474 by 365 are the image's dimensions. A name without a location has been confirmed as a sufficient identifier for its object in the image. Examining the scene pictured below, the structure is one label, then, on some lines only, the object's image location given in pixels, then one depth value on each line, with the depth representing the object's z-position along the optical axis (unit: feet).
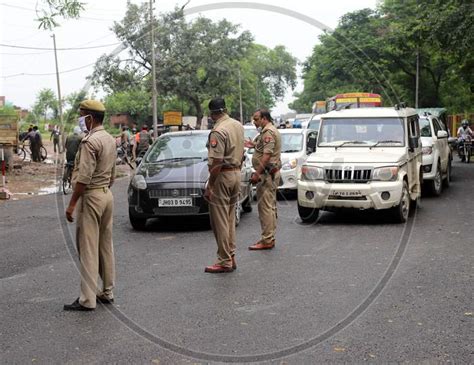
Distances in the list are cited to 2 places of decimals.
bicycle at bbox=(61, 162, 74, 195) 55.96
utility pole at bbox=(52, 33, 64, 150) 136.95
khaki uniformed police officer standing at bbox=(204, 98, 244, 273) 24.52
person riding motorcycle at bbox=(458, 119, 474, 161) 87.51
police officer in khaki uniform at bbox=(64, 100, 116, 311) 19.93
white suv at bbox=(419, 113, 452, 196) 49.87
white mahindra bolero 36.04
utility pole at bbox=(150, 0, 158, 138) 113.72
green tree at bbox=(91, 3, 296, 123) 158.40
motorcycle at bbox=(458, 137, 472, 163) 88.07
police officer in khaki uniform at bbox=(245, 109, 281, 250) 29.89
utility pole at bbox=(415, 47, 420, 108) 143.91
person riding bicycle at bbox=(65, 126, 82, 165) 52.06
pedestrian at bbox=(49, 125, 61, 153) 144.56
